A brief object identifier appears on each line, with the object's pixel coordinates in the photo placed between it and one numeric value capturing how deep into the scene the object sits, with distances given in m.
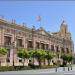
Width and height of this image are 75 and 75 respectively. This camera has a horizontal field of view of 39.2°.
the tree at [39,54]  25.90
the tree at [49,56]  29.00
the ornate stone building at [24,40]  25.73
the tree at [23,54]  24.21
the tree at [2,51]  21.89
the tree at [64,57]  35.33
